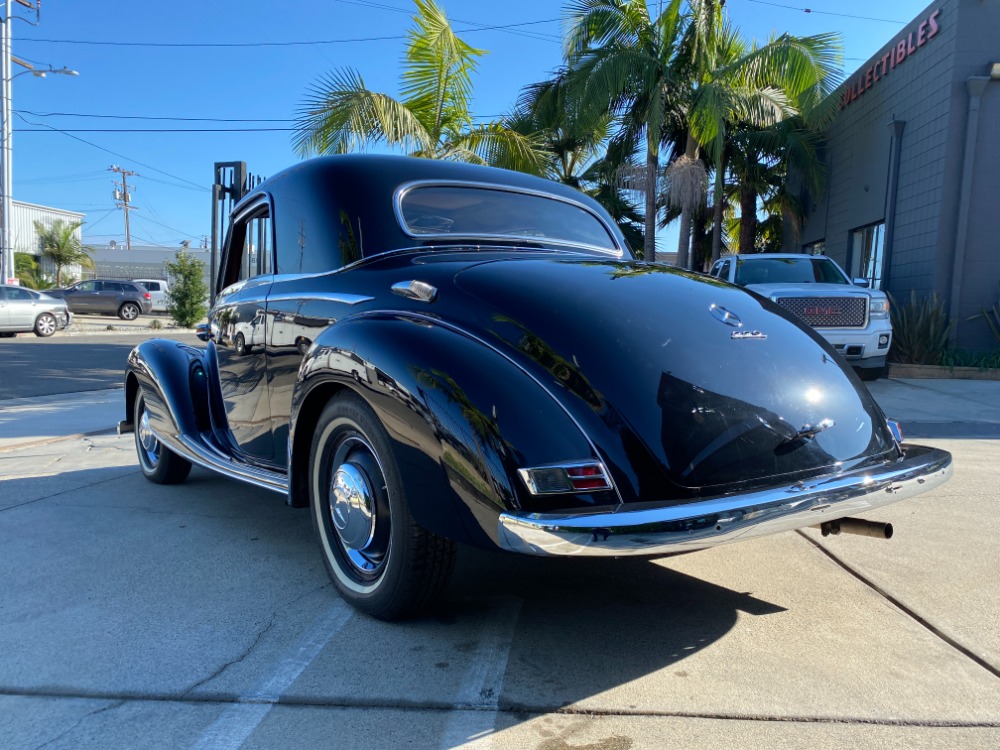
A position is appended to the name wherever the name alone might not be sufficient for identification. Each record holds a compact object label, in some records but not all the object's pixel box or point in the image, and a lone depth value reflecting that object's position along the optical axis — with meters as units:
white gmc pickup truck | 9.77
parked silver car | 20.38
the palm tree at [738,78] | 14.34
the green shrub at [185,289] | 23.58
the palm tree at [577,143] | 15.34
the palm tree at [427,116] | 10.50
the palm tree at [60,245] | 45.28
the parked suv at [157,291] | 36.69
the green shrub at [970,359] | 11.66
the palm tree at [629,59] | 14.85
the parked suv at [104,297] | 32.25
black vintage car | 2.38
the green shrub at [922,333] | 11.78
